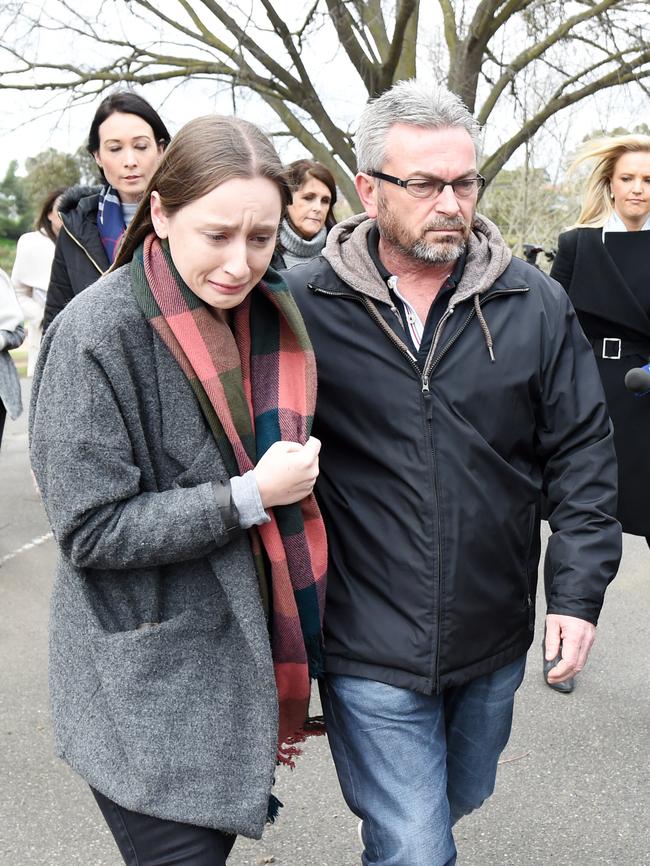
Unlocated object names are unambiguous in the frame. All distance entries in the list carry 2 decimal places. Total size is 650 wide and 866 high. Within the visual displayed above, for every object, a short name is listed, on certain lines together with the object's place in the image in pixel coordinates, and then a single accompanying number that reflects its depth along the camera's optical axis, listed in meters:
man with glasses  2.10
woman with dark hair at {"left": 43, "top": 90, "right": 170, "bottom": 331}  4.12
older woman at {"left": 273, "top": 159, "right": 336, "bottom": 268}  5.37
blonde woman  3.97
